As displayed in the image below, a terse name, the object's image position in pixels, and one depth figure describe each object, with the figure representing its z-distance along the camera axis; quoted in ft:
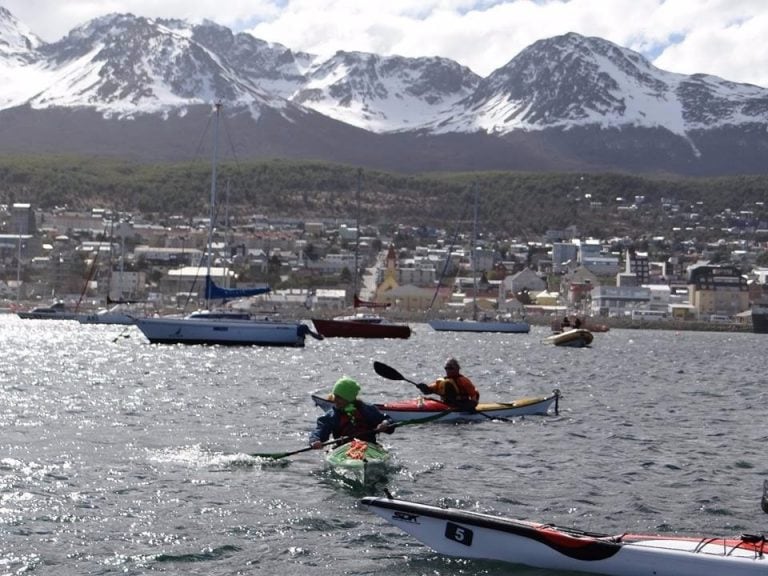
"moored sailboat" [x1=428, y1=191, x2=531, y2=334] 396.57
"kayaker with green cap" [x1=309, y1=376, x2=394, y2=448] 79.20
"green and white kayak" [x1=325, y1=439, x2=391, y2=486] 77.46
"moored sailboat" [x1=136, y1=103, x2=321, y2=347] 241.14
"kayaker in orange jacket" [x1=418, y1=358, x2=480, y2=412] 102.94
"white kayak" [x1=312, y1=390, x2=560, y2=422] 102.53
